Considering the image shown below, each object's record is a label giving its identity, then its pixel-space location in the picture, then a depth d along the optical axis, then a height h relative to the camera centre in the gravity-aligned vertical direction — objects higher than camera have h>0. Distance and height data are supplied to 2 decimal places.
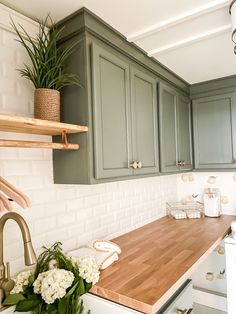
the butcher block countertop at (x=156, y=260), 1.05 -0.54
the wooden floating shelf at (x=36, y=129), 0.93 +0.19
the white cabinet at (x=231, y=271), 1.83 -0.82
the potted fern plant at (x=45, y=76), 1.16 +0.47
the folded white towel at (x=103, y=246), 1.36 -0.45
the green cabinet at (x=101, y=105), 1.24 +0.36
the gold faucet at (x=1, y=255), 0.90 -0.32
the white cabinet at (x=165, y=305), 1.04 -0.66
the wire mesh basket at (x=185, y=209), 2.42 -0.46
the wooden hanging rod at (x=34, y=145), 0.96 +0.11
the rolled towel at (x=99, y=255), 1.29 -0.48
